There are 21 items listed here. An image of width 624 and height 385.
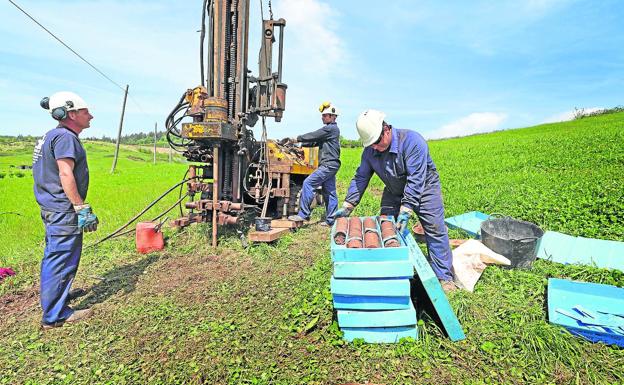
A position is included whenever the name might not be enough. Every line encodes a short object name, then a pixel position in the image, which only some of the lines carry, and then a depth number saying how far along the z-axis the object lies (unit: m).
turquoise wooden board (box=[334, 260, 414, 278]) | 2.60
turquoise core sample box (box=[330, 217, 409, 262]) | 2.63
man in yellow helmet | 6.23
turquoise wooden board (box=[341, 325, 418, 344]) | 2.79
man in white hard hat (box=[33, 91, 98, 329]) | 3.22
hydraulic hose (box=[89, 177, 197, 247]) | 5.16
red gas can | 5.11
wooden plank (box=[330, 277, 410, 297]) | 2.64
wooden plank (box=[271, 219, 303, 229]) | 5.75
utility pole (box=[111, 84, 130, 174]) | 21.65
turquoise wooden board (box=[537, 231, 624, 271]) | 4.34
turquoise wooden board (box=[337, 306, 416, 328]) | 2.72
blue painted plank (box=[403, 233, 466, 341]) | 2.69
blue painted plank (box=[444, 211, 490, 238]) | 5.58
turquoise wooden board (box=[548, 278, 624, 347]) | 2.85
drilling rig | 5.23
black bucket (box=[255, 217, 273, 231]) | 5.29
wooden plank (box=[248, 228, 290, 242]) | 5.07
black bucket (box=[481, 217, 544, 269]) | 4.08
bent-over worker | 3.43
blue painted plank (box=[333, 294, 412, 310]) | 2.71
